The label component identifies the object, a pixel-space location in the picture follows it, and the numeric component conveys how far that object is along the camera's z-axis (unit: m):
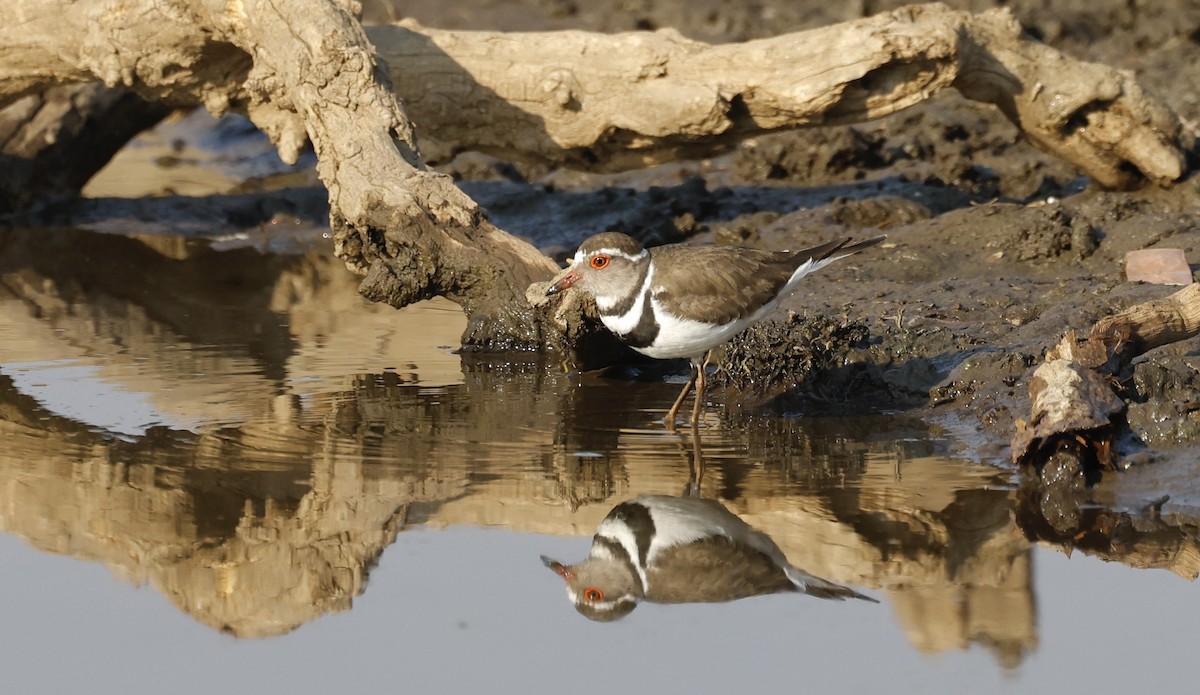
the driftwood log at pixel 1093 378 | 12.37
